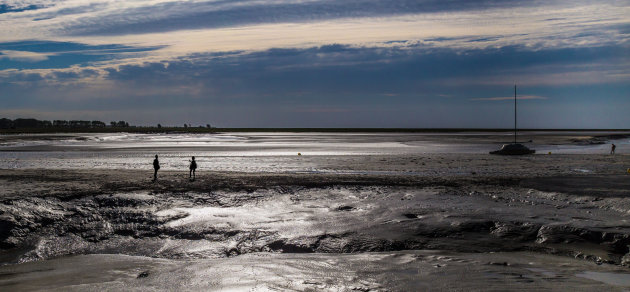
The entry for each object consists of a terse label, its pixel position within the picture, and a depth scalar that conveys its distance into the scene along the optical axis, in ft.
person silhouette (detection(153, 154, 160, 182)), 76.16
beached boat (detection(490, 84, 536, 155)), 147.41
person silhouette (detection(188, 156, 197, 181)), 78.19
